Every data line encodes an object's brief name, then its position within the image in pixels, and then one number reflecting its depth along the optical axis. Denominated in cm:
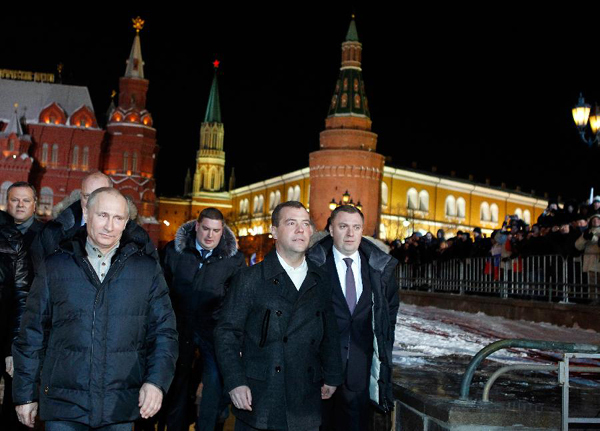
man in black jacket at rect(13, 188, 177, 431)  363
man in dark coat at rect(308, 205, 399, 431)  490
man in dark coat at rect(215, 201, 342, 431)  413
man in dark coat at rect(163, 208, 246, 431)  627
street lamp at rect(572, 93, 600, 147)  1327
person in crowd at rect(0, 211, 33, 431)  511
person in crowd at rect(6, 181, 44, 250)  669
